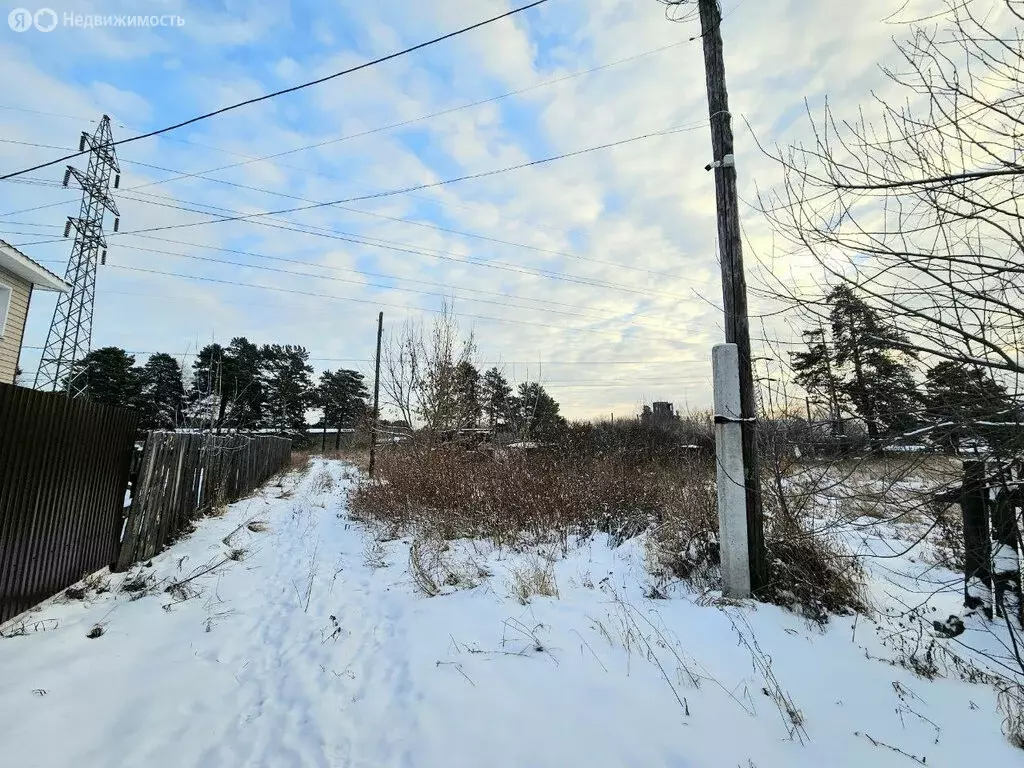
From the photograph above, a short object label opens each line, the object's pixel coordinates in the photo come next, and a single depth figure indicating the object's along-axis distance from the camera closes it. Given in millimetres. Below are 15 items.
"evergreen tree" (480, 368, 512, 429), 35066
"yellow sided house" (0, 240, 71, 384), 10742
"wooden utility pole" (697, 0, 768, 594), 3998
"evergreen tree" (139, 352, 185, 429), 38875
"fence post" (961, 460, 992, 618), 3219
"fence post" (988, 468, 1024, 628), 2930
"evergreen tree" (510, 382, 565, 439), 13031
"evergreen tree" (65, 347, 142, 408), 35688
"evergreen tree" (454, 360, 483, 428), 13019
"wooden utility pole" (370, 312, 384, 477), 14709
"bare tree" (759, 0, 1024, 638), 2254
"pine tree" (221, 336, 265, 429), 39812
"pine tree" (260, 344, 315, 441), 44906
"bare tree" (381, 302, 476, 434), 12906
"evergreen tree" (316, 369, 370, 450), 50062
